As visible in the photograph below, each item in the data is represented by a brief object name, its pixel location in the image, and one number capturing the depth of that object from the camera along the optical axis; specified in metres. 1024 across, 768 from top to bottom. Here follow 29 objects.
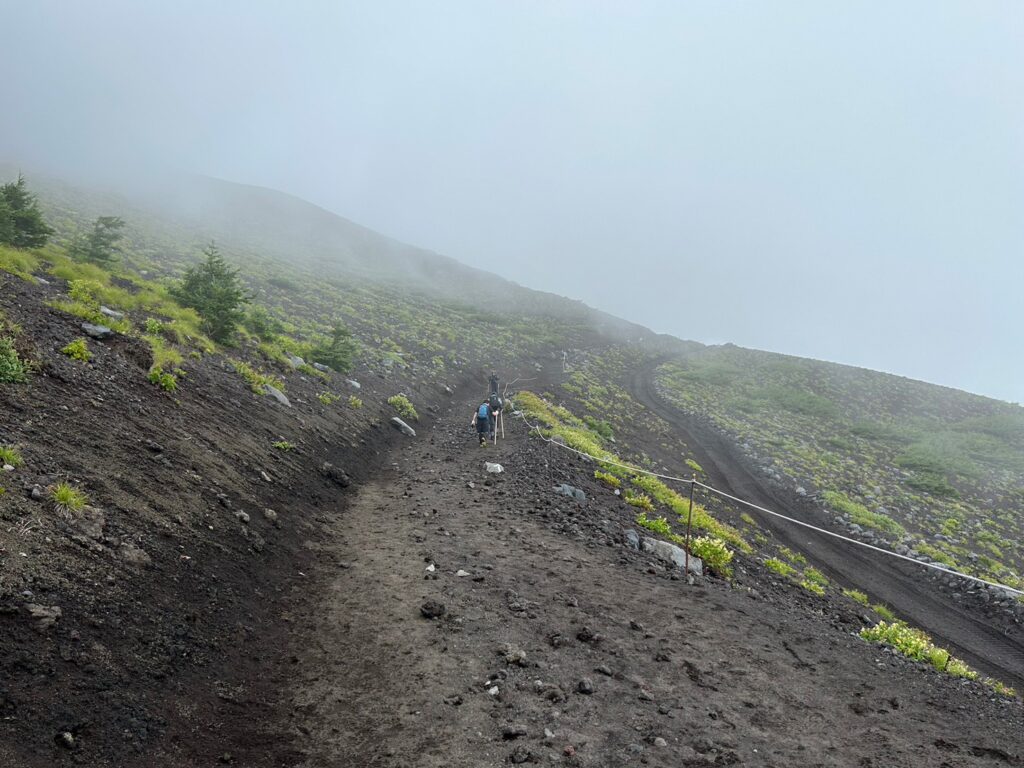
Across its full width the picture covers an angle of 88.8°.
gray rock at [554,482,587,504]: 14.28
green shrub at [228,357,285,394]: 14.43
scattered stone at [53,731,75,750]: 3.91
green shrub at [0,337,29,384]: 7.81
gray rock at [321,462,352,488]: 12.77
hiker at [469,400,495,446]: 18.95
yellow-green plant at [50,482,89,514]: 6.00
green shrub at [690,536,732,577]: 11.50
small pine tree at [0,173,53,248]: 16.11
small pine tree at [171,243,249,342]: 17.03
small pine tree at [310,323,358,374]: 21.98
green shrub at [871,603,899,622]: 13.41
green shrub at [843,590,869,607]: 14.18
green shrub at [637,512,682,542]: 13.15
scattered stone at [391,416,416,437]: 19.92
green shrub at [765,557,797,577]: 13.37
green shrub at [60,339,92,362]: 9.85
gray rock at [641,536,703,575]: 11.38
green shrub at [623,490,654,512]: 14.97
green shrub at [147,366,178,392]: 10.97
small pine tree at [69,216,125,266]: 20.30
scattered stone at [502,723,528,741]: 5.23
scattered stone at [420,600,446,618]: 7.45
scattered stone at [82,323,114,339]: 11.30
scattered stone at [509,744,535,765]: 4.89
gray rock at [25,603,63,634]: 4.62
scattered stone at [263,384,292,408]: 14.83
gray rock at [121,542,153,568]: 6.11
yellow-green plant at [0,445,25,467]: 6.17
